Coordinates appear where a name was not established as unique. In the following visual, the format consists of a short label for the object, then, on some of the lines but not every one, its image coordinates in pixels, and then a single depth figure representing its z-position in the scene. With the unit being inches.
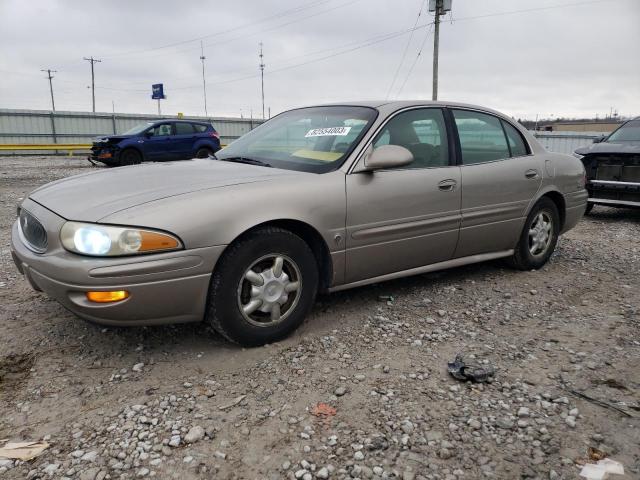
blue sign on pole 1273.4
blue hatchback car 582.6
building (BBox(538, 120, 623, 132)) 2042.3
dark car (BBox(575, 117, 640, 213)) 281.1
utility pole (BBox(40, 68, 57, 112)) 2363.2
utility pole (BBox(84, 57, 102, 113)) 2110.0
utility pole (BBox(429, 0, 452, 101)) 897.8
